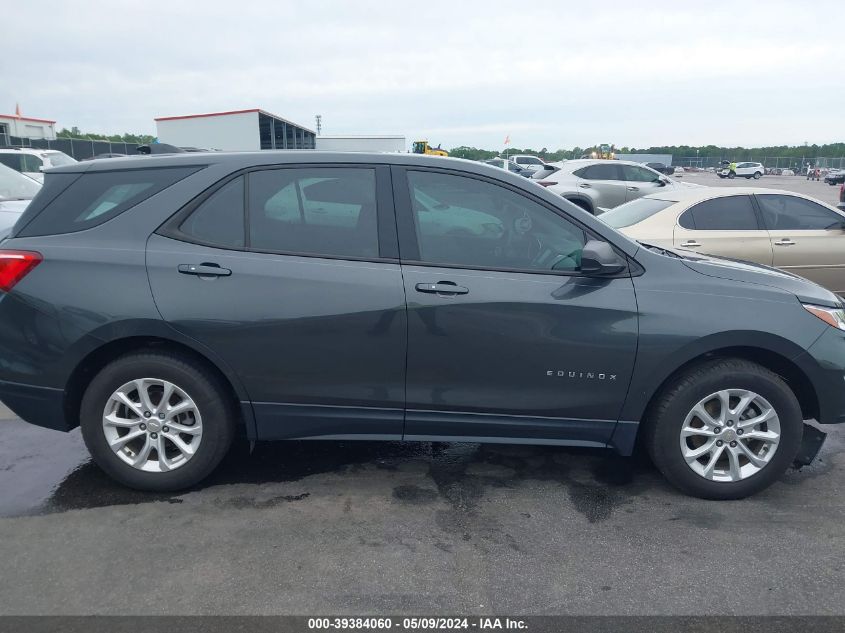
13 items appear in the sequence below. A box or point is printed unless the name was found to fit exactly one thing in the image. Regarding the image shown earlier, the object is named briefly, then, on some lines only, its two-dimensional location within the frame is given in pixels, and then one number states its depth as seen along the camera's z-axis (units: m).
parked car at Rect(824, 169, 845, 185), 46.19
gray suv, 3.42
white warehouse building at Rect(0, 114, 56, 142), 42.75
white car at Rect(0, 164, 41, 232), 7.91
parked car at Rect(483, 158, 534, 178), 29.06
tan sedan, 7.14
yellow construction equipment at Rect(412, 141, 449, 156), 40.84
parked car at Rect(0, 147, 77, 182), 17.02
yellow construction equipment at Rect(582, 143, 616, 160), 34.03
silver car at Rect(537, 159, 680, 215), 15.55
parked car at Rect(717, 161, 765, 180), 59.09
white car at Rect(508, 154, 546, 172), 37.25
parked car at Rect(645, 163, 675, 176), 45.88
